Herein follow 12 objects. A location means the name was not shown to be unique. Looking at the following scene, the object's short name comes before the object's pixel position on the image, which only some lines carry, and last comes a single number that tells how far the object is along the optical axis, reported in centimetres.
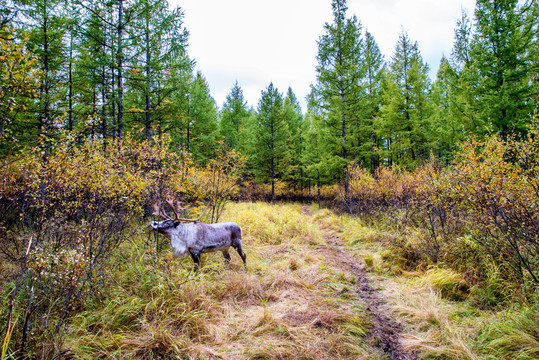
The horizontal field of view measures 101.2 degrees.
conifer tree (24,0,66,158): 933
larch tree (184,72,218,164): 1605
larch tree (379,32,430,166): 1478
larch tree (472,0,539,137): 918
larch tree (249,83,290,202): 1864
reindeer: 413
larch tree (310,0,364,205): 1398
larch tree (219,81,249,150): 2297
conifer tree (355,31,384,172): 1643
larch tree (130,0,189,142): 987
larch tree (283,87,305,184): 2041
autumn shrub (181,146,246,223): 766
